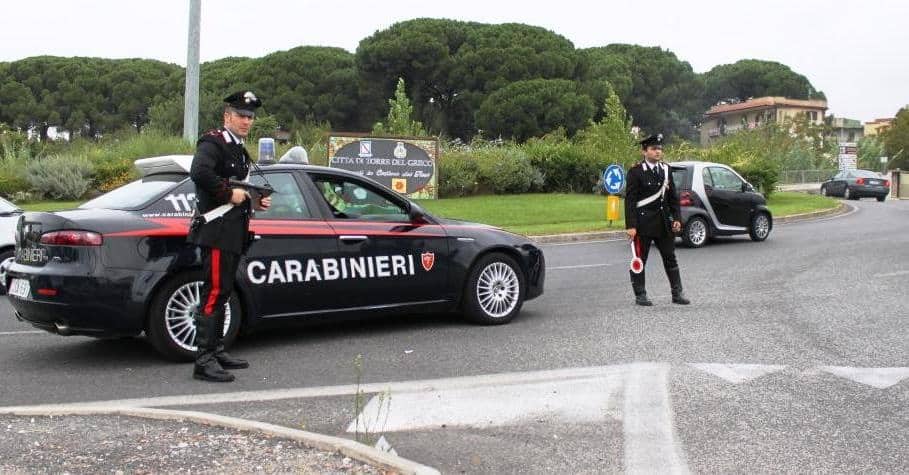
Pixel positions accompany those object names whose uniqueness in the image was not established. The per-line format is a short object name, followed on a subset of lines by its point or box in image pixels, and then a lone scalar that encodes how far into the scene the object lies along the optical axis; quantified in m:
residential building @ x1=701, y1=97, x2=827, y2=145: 95.31
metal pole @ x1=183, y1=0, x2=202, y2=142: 19.91
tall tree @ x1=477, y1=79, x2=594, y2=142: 60.47
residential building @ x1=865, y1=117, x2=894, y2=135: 144.32
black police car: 6.24
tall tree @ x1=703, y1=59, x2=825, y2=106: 103.50
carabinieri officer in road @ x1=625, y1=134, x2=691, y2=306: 9.30
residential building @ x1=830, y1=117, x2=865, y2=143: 133.88
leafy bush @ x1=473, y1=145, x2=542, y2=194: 28.34
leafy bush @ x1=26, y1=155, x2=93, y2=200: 22.16
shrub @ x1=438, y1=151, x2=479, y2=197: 27.38
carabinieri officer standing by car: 5.90
